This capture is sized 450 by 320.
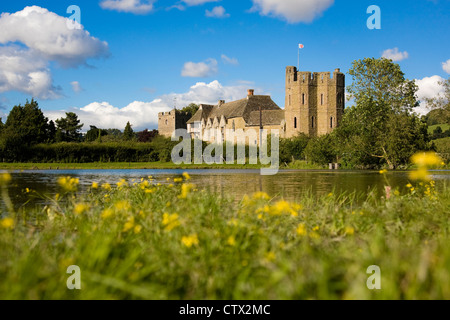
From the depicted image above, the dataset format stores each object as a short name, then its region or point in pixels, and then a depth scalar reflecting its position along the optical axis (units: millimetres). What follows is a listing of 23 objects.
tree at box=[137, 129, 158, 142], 94250
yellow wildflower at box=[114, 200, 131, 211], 4700
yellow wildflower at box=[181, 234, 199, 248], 3515
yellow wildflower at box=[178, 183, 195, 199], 5052
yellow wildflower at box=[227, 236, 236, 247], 3604
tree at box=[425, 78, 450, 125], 38125
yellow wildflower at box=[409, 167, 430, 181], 5286
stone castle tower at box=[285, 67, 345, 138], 60344
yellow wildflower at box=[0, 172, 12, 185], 4709
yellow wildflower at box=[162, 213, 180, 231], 3846
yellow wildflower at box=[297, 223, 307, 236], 4229
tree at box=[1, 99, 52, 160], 40812
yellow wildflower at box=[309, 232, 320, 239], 4371
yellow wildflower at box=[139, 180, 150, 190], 7160
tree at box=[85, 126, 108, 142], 80375
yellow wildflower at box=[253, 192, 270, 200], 5086
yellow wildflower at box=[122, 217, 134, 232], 3962
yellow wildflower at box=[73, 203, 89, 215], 4223
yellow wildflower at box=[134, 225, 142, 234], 4191
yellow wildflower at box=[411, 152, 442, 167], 5078
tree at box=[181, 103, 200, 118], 103344
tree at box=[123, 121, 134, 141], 80375
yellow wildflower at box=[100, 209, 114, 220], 4270
